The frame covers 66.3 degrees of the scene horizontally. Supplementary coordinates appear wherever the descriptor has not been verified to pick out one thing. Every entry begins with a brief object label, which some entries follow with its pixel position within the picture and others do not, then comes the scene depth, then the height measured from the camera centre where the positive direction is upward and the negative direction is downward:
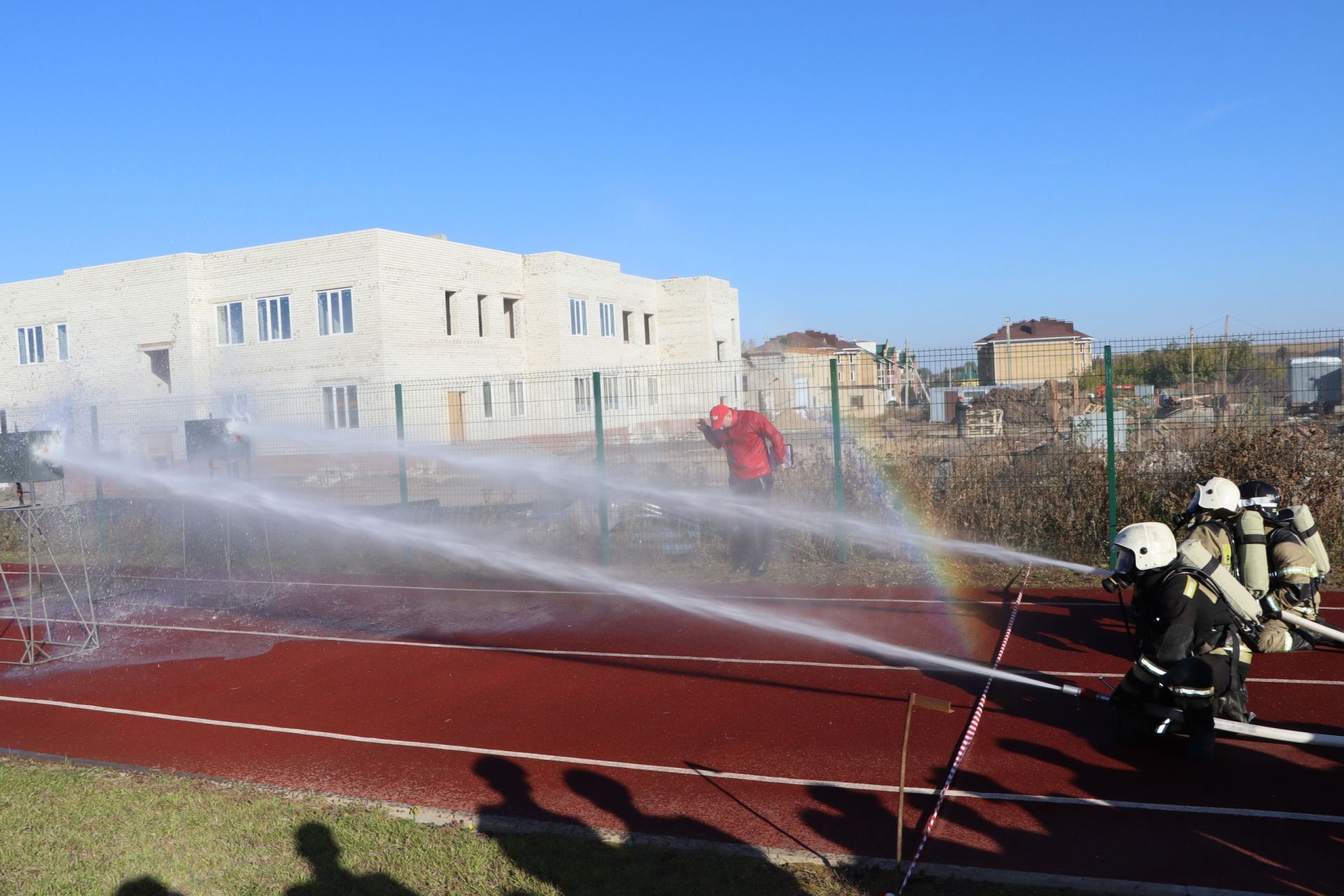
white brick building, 37.41 +4.21
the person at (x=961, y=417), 13.77 -0.28
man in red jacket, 13.25 -0.67
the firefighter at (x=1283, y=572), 8.38 -1.55
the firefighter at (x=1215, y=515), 7.97 -1.03
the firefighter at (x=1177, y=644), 6.21 -1.61
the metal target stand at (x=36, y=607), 9.66 -2.15
